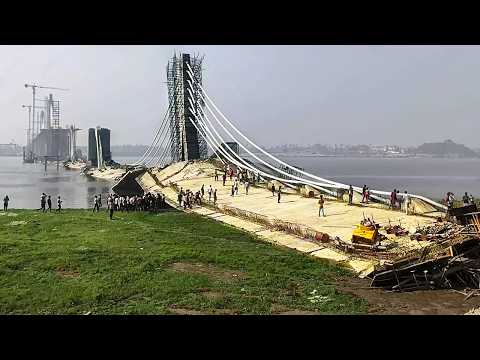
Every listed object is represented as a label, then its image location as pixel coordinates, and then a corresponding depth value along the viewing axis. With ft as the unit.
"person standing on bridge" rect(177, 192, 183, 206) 95.85
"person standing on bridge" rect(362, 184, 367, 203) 74.02
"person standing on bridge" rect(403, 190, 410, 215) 61.82
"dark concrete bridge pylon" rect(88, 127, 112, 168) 338.95
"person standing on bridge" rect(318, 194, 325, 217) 68.09
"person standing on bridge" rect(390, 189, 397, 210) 67.15
